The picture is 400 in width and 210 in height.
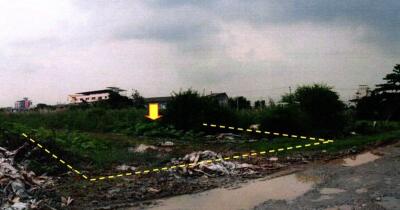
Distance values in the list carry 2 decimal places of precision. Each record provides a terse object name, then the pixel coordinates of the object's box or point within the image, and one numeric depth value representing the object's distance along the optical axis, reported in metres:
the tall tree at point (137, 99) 49.10
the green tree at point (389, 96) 39.44
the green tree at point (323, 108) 23.17
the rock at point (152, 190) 11.36
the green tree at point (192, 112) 22.61
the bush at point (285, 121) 21.41
